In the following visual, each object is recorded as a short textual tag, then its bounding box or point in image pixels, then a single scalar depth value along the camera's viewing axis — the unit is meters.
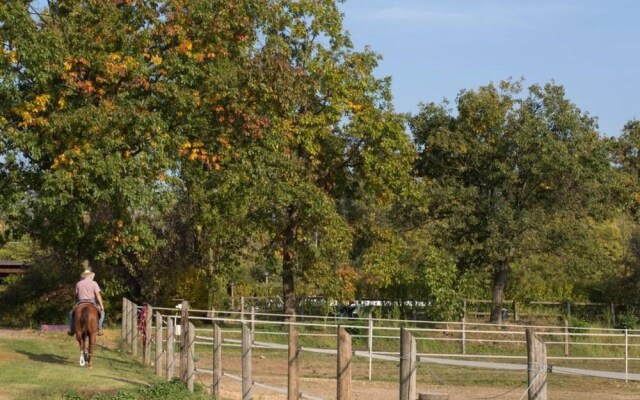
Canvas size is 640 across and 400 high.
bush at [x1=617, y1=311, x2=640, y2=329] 40.88
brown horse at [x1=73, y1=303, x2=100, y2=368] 21.59
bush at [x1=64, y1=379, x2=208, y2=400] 16.17
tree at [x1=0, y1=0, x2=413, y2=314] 28.70
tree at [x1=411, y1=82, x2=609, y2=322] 39.66
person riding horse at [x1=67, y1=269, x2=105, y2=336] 21.89
